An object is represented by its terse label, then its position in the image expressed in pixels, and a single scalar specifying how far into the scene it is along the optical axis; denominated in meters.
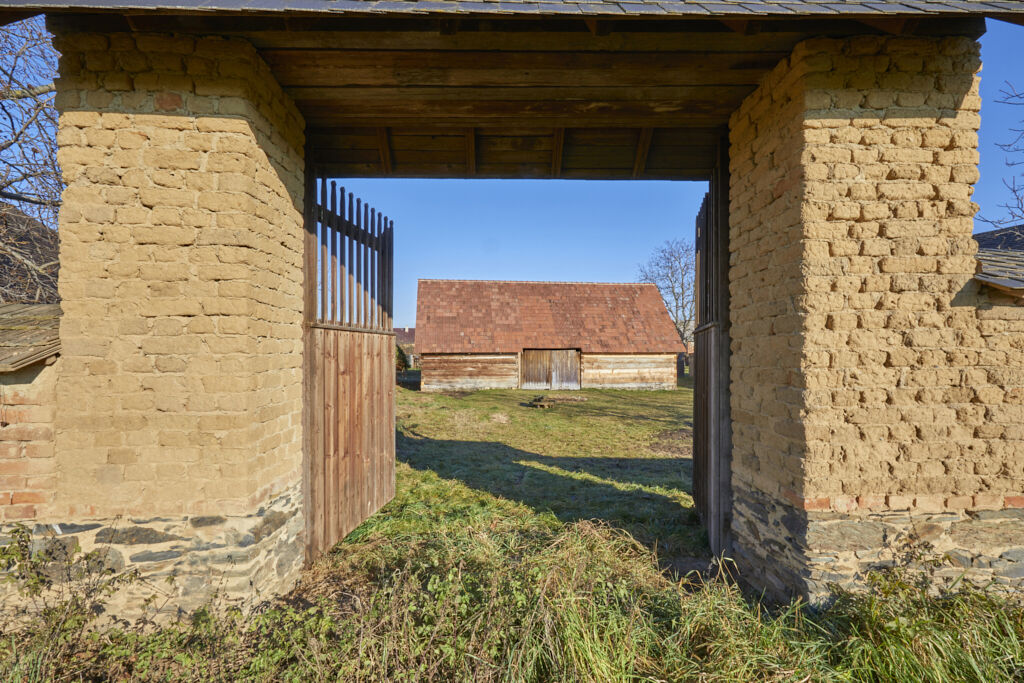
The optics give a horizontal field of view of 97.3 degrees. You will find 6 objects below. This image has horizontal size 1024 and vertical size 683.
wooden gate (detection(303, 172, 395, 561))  4.30
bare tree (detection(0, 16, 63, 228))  6.65
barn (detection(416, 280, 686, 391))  20.16
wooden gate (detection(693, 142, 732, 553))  4.23
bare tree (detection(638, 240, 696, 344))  35.55
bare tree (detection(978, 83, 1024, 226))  8.02
